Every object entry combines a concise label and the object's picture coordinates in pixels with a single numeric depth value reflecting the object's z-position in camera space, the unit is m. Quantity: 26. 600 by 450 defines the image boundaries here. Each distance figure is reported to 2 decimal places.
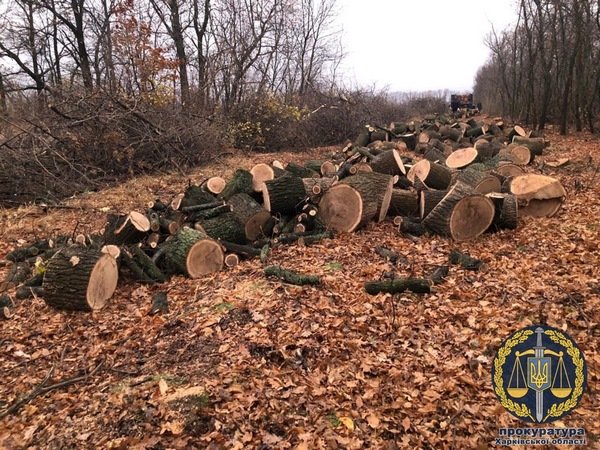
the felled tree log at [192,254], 5.28
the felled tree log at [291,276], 4.70
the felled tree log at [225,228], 5.93
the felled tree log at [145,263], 5.32
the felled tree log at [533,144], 11.84
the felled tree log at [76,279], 4.55
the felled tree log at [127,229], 5.80
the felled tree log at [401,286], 4.46
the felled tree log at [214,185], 7.04
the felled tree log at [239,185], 6.61
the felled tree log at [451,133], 14.80
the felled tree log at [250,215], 6.14
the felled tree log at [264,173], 7.30
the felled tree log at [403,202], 6.78
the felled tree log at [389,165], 8.12
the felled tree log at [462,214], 5.81
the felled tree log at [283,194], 6.40
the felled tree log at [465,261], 5.02
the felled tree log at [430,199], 6.46
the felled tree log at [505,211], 6.02
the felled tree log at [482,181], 6.82
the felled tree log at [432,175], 7.70
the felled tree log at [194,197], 6.60
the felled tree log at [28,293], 5.04
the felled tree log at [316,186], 6.50
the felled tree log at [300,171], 8.44
